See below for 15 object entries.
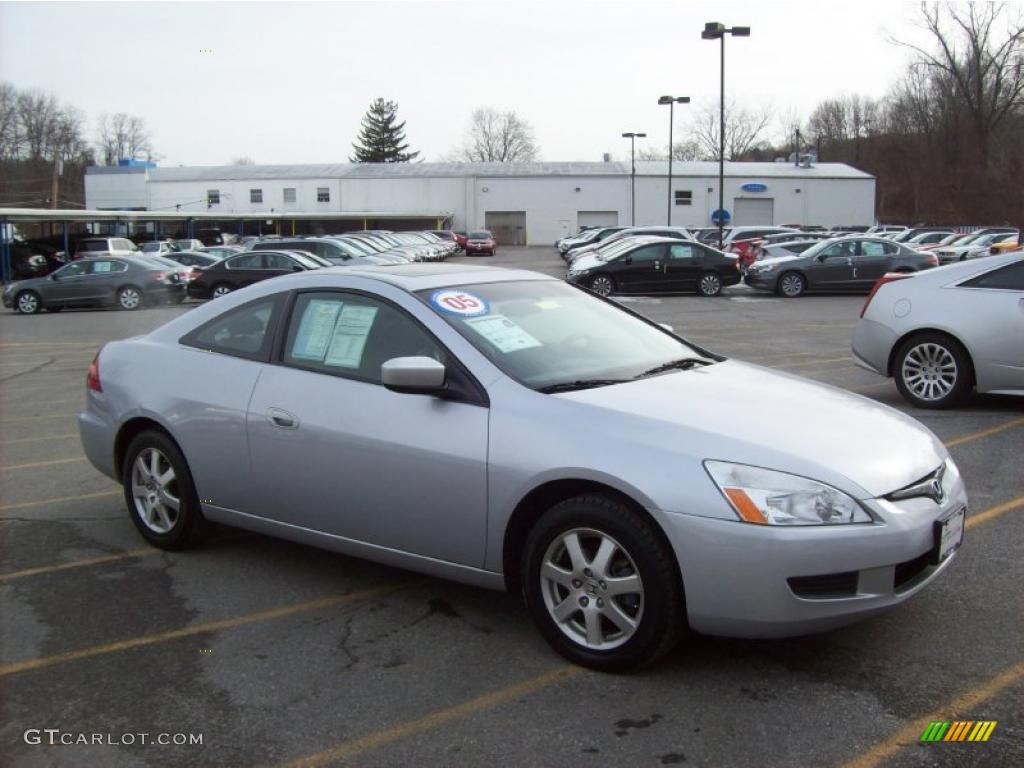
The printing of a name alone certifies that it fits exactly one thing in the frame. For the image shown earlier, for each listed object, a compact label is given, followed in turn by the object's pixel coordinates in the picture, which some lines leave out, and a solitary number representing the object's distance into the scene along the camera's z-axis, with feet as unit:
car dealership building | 238.48
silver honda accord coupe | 10.64
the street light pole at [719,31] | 98.68
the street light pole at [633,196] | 223.71
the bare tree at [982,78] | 220.23
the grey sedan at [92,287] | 82.48
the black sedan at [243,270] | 79.30
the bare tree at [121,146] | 364.99
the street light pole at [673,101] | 135.52
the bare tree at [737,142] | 363.76
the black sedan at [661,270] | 82.23
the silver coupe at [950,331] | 25.45
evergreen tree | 356.79
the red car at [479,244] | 186.60
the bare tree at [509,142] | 394.11
